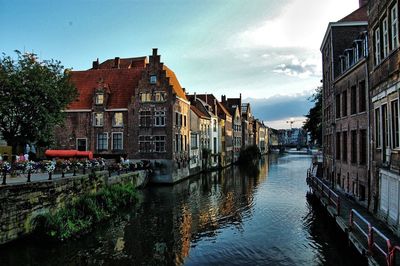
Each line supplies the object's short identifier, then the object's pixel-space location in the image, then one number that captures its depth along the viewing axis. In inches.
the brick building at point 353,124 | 754.8
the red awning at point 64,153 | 1200.9
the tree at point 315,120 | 1946.4
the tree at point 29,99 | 952.9
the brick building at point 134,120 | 1521.9
